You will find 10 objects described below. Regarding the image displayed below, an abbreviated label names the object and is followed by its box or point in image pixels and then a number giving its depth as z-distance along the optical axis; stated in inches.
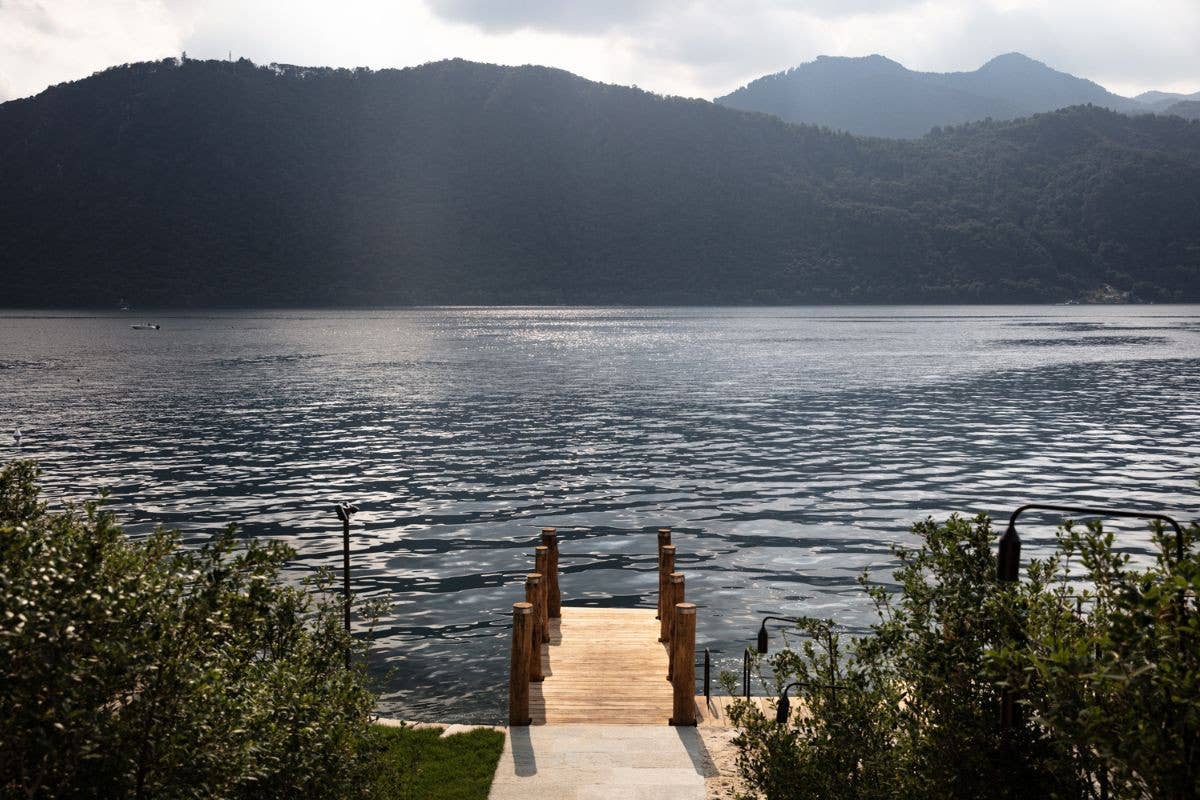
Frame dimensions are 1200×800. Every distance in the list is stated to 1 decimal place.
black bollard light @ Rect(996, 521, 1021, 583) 310.0
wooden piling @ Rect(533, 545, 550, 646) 624.0
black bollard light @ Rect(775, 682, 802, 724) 375.2
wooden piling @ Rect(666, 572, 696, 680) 578.5
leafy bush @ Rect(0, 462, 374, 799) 205.8
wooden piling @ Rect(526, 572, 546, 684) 553.0
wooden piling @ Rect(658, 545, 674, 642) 623.9
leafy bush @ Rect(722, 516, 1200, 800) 186.9
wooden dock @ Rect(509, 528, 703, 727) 500.4
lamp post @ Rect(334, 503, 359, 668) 550.9
